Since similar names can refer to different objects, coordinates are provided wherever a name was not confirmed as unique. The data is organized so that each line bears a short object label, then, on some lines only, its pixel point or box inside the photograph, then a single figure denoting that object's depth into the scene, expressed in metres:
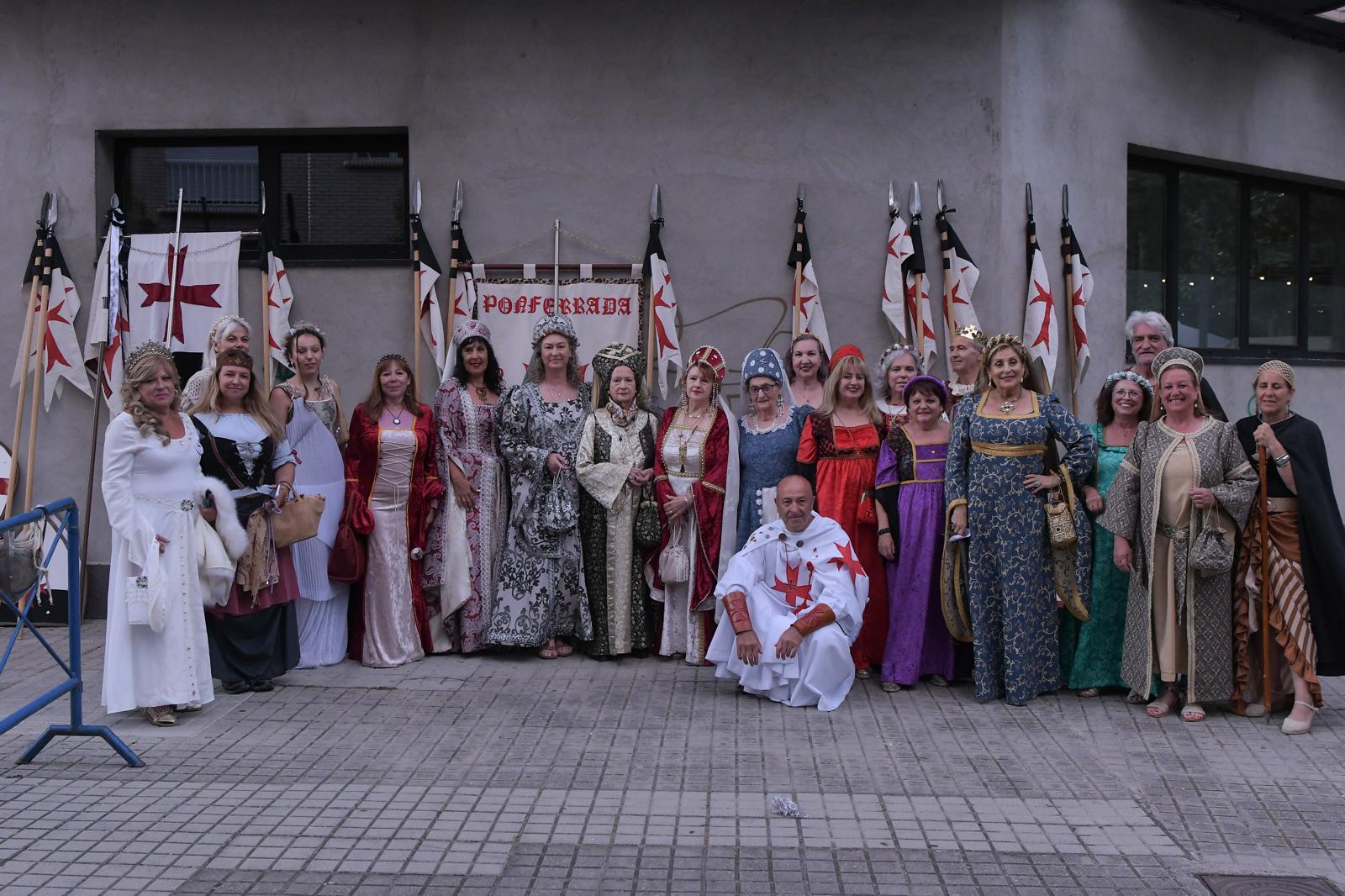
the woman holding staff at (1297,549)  5.84
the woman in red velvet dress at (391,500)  7.07
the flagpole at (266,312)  8.12
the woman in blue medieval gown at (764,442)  6.99
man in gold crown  7.14
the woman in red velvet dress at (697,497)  7.02
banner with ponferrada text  8.16
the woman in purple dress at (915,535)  6.57
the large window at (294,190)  8.47
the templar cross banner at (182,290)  8.20
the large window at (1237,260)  9.35
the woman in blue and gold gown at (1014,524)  6.27
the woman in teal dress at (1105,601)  6.45
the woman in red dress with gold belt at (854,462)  6.79
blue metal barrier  4.99
